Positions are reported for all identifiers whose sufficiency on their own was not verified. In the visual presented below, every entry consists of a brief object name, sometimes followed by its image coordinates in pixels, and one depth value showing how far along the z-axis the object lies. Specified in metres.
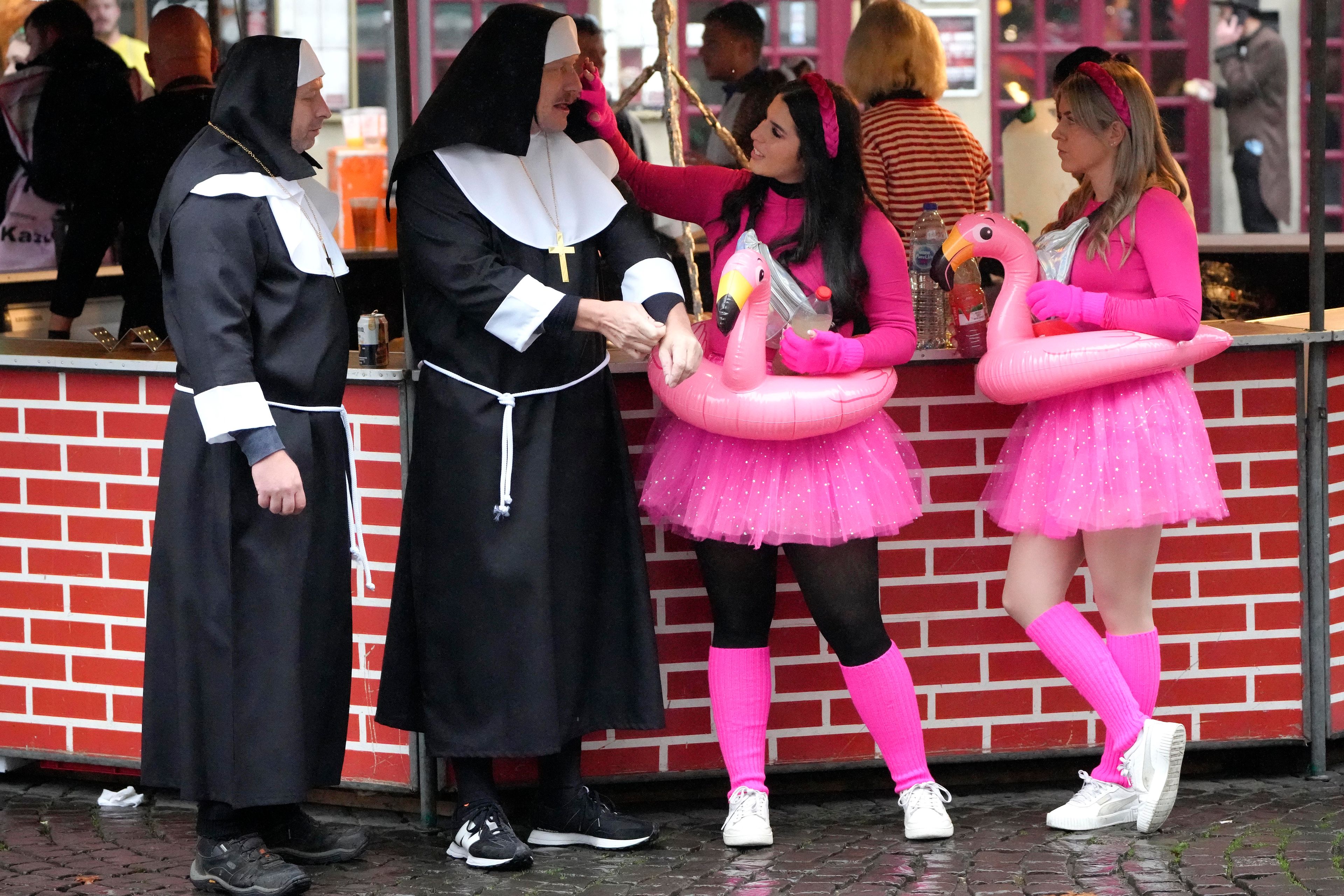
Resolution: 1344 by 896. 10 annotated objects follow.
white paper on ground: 8.95
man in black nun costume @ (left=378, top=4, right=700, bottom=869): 7.40
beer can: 8.41
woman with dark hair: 7.62
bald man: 10.95
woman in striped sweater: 10.96
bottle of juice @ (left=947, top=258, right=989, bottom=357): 8.59
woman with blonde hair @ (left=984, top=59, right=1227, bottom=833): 7.73
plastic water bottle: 8.87
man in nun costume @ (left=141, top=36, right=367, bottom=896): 7.07
